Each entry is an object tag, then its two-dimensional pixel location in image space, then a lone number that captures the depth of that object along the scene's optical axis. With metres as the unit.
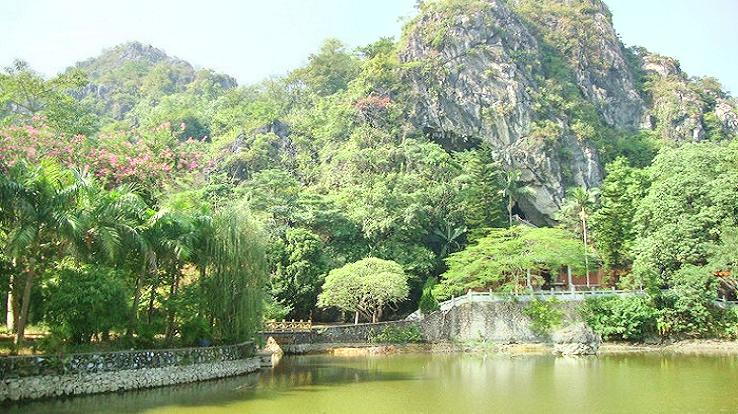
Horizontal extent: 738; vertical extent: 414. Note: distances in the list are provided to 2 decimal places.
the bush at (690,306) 27.36
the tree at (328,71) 55.28
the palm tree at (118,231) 16.08
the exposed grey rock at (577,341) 24.89
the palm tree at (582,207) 35.44
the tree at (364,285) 29.20
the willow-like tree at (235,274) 19.31
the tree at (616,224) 33.56
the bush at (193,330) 18.84
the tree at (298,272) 32.00
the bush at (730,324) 27.36
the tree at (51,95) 30.25
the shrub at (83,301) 15.37
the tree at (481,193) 36.03
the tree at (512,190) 38.22
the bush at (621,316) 27.88
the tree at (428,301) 31.62
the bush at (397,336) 28.98
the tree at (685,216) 28.25
